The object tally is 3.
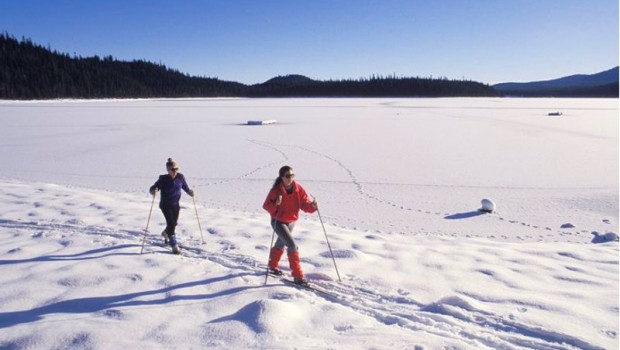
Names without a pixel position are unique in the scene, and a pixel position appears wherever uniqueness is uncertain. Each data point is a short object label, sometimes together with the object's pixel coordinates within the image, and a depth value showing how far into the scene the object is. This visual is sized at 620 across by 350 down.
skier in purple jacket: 5.09
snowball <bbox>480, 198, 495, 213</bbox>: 7.90
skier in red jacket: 4.18
